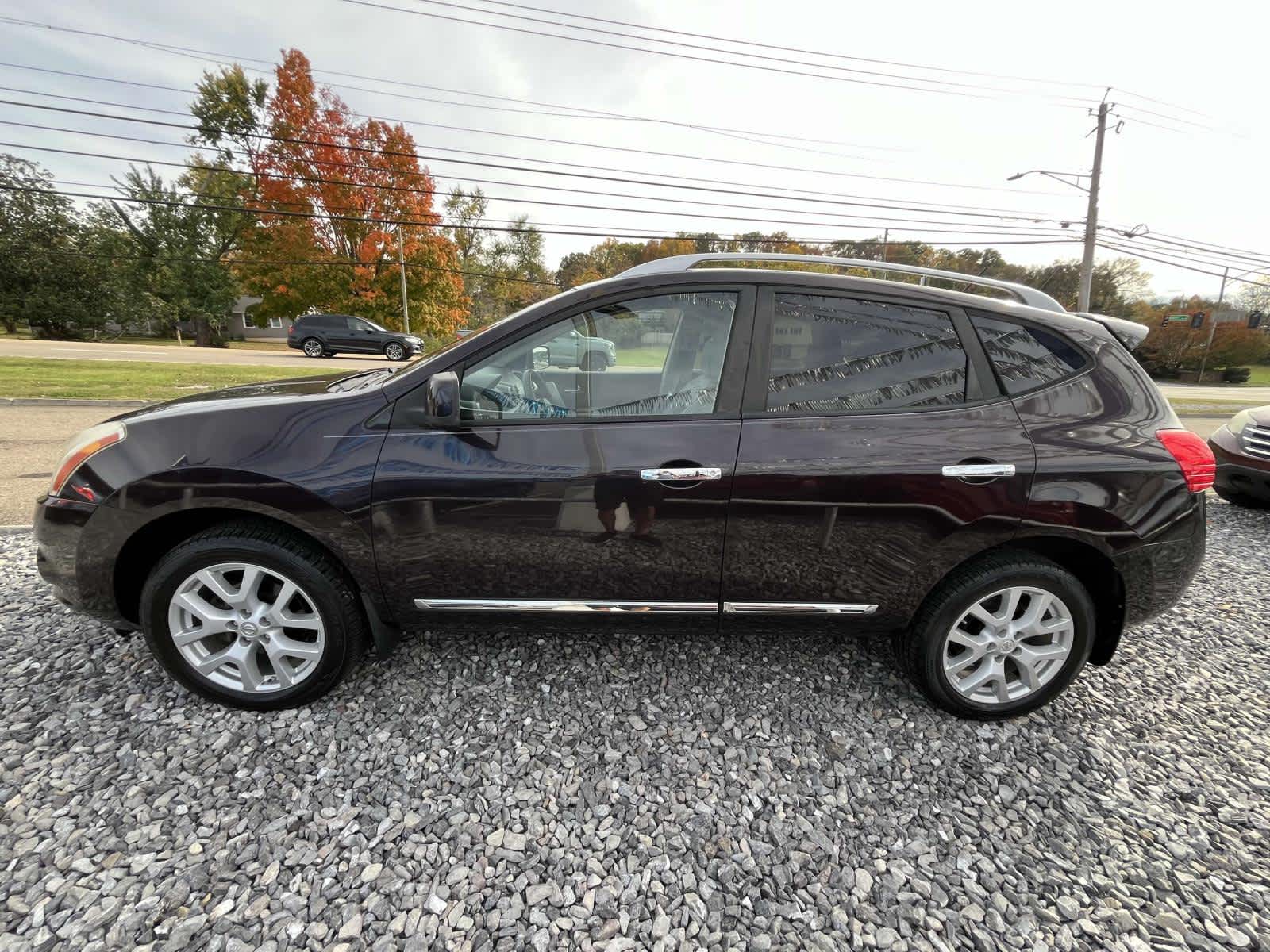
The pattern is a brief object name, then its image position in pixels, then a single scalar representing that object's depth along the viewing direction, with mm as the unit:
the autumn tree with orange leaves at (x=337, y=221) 23469
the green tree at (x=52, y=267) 32812
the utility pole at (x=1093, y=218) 20500
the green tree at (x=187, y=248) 32250
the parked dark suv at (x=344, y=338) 21953
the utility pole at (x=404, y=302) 25666
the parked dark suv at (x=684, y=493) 2059
